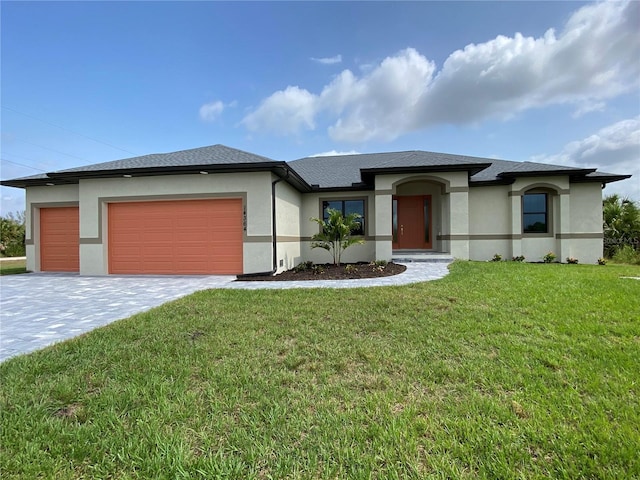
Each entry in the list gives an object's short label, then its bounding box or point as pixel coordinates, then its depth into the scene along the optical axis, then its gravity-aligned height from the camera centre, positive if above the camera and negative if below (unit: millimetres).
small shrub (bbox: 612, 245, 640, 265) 13509 -1007
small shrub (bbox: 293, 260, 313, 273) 10980 -1215
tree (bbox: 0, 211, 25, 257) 20953 -39
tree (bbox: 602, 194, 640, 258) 14867 +477
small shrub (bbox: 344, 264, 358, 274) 10031 -1167
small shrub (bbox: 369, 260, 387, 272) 10166 -1102
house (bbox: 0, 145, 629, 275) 10227 +993
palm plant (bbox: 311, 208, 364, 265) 10797 +225
